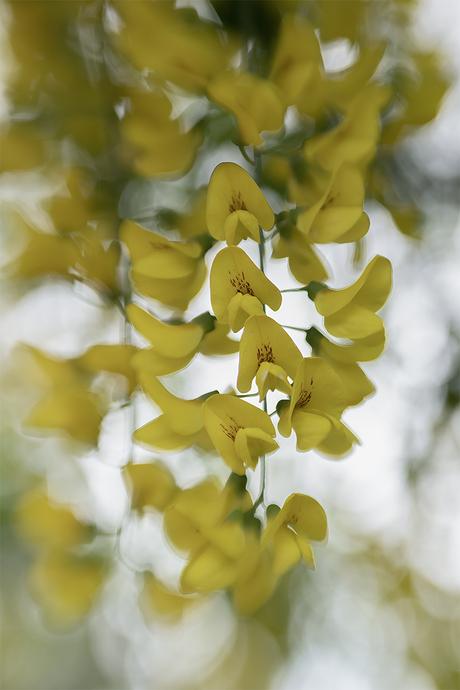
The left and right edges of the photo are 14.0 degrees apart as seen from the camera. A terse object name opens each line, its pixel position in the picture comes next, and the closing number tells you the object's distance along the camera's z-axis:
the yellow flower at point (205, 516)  0.47
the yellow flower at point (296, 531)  0.45
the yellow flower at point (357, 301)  0.46
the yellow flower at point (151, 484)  0.52
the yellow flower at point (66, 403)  0.53
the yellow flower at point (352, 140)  0.49
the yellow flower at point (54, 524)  0.55
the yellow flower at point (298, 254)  0.47
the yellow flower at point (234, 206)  0.46
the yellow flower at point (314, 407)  0.45
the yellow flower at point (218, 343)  0.49
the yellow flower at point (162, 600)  0.53
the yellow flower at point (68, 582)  0.54
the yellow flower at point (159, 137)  0.53
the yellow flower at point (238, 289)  0.45
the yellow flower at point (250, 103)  0.48
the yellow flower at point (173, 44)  0.50
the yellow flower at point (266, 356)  0.45
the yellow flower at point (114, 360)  0.51
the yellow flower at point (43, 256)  0.54
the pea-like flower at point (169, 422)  0.47
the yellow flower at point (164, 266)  0.47
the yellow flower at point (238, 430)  0.45
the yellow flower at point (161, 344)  0.47
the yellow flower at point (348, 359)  0.47
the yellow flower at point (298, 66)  0.49
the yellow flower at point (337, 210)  0.46
